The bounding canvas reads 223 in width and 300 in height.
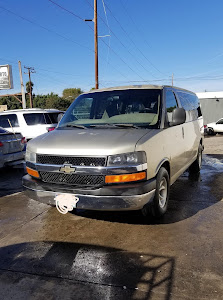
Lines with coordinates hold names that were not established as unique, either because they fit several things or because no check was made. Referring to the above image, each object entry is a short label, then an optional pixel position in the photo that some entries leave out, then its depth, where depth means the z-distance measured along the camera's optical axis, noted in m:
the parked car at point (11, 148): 6.83
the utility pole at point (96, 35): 20.00
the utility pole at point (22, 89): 29.02
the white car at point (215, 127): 18.98
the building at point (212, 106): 25.97
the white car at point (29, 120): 10.50
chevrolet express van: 3.16
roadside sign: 27.55
